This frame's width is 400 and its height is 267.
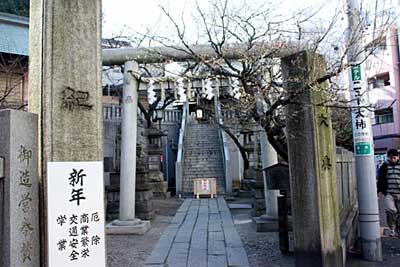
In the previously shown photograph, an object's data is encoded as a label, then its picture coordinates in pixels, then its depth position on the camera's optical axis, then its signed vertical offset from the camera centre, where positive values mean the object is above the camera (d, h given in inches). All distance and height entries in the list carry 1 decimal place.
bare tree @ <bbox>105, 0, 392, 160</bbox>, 227.8 +60.7
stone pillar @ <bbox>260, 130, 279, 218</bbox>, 375.6 -3.8
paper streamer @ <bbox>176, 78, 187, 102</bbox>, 360.1 +72.4
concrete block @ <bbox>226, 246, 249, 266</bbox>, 255.1 -69.6
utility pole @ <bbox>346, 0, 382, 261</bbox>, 261.6 -4.4
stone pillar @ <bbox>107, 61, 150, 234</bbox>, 374.9 +1.9
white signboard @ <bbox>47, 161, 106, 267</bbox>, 136.5 -18.5
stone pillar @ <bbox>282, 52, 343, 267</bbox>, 217.9 -6.1
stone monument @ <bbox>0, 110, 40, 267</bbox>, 125.0 -9.1
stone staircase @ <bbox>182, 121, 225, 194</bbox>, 838.5 +13.3
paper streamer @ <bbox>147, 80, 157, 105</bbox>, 391.5 +78.1
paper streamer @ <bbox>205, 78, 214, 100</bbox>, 329.6 +65.0
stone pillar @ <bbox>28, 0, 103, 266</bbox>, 144.3 +33.5
